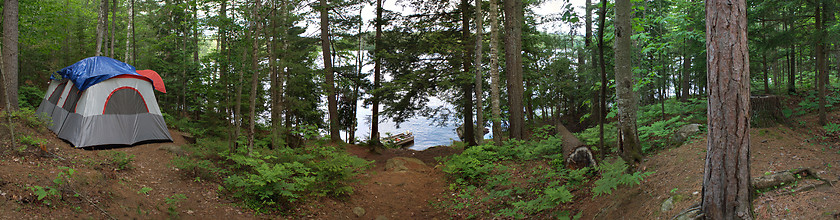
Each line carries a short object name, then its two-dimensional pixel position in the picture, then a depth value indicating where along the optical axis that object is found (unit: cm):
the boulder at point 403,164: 1035
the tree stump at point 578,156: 679
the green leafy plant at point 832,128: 702
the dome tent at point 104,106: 856
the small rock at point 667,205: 414
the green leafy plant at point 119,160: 697
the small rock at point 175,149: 878
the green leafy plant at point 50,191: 482
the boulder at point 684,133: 675
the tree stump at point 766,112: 700
